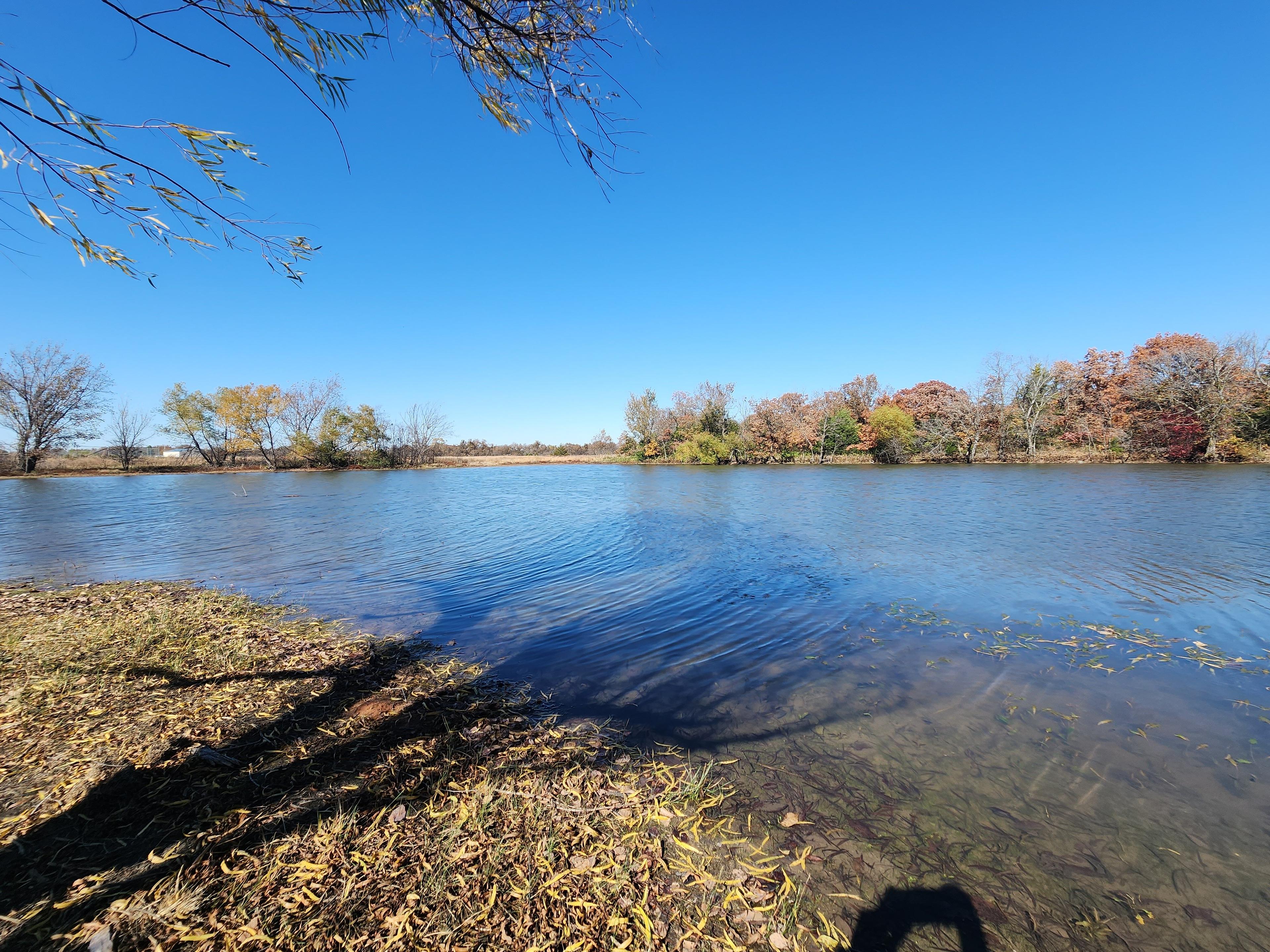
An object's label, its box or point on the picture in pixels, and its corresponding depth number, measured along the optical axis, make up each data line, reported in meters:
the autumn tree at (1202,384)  32.38
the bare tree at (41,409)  35.56
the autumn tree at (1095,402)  39.38
